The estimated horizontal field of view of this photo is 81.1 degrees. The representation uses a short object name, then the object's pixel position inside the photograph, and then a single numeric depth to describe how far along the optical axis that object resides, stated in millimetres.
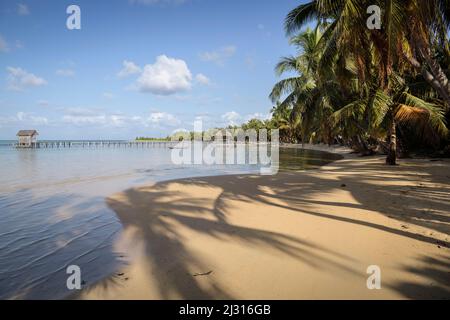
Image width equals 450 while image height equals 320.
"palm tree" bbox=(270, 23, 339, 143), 18406
